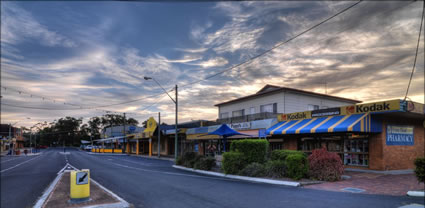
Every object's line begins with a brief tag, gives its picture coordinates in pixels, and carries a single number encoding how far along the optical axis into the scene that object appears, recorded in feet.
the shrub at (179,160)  82.60
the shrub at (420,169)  35.37
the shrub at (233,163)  57.16
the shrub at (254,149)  56.80
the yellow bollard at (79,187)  29.76
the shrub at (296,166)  46.96
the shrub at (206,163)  68.44
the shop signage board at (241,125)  93.48
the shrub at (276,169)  49.80
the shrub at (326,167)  47.32
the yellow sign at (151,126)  157.23
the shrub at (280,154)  52.43
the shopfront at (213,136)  86.84
